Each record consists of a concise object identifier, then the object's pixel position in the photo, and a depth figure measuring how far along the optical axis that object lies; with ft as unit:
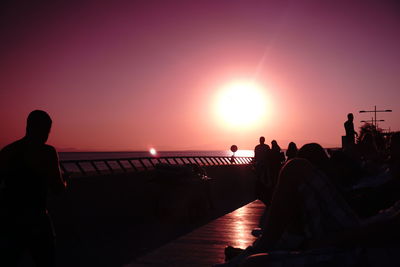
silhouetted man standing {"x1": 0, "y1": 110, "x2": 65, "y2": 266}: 10.34
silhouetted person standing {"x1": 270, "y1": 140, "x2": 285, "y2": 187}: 38.83
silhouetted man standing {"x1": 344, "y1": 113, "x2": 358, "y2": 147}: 38.70
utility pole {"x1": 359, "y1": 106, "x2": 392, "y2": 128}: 192.44
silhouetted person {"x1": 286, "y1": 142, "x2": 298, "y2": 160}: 34.26
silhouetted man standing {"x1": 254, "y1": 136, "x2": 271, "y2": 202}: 36.70
